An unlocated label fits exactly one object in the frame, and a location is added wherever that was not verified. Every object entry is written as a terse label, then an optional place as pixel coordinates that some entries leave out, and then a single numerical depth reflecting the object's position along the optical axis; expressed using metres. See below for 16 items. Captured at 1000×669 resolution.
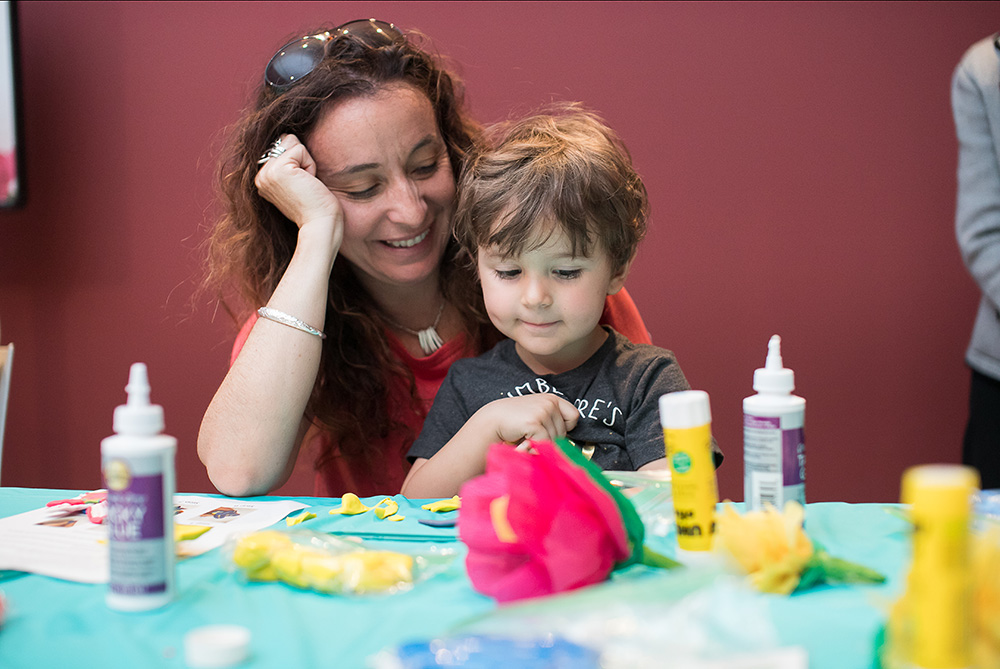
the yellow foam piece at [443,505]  0.97
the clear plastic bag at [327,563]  0.70
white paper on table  0.78
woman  1.21
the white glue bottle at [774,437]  0.76
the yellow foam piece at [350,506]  0.96
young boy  1.10
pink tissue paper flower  0.63
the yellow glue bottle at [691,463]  0.72
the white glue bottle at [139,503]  0.65
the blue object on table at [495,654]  0.48
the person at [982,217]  1.59
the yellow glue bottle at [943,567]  0.46
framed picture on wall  2.14
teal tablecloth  0.53
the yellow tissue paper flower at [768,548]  0.64
